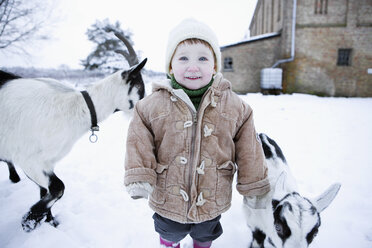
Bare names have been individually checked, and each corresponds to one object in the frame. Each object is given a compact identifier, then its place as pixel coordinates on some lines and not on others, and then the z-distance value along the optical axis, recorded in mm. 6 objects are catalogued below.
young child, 1208
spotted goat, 1337
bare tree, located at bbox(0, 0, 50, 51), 7836
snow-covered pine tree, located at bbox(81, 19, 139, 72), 18736
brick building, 12992
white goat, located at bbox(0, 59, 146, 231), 2047
